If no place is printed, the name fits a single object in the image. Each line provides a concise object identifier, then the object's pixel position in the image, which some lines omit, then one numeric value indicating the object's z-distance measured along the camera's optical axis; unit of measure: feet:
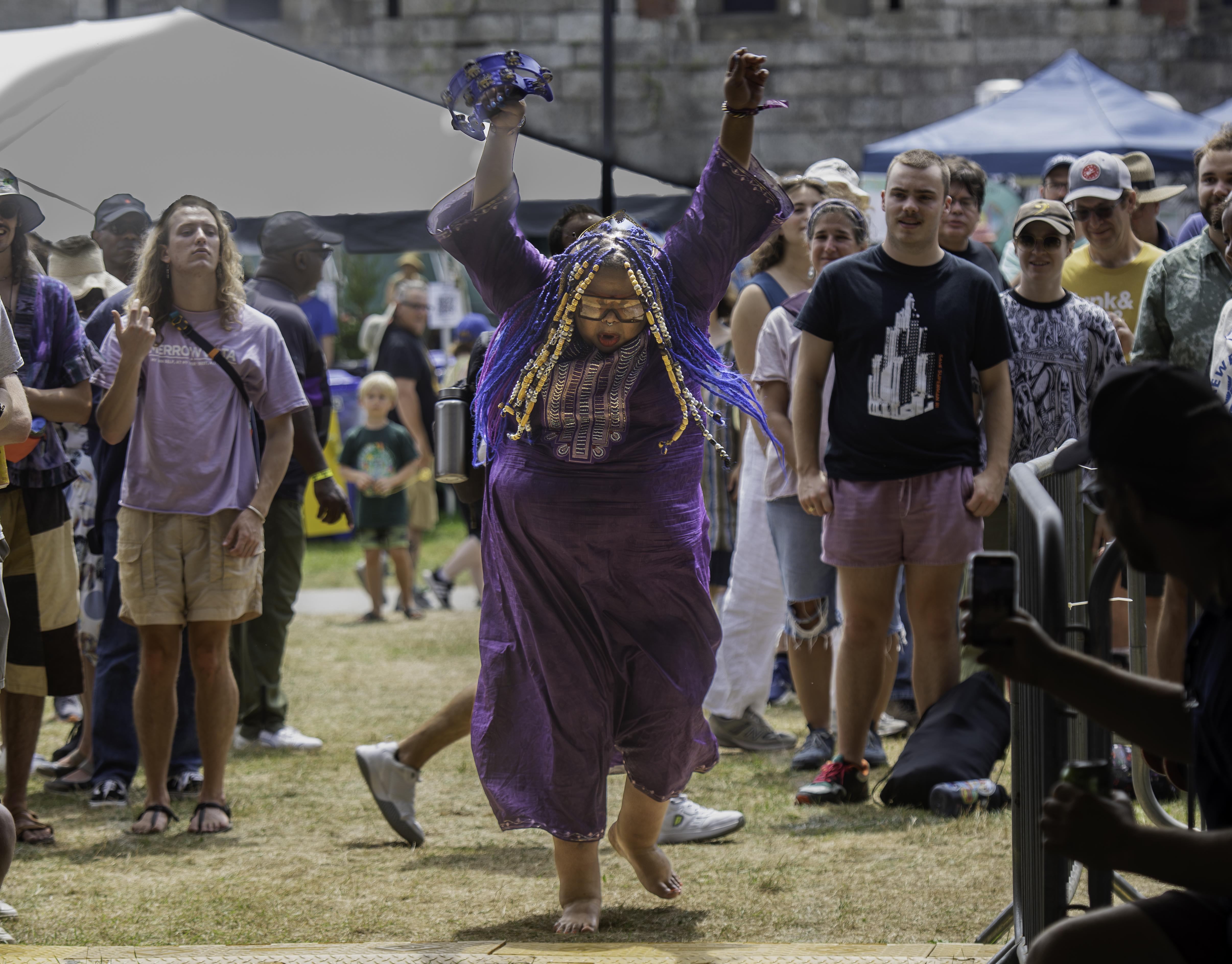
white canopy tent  51.39
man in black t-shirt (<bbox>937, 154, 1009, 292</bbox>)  40.65
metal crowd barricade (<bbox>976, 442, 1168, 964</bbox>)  16.38
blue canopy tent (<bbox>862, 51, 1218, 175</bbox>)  73.15
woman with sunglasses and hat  36.09
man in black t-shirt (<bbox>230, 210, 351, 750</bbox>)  41.75
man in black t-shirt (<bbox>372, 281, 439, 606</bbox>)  71.41
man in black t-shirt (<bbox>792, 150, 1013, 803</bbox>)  33.50
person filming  13.70
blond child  65.87
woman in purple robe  25.38
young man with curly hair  33.42
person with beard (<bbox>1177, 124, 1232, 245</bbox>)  37.58
